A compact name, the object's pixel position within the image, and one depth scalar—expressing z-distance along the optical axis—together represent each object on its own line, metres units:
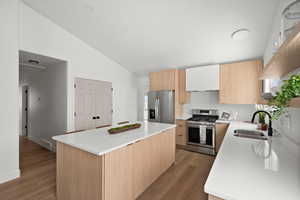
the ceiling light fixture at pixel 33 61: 3.10
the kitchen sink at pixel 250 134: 1.65
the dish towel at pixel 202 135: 3.20
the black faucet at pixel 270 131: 1.66
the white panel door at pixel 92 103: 3.35
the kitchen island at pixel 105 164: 1.25
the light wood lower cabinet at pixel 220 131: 2.98
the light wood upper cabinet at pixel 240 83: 2.84
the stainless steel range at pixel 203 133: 3.11
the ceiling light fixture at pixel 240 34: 2.22
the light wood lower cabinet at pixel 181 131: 3.53
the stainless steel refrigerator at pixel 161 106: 3.71
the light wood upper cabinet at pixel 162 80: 3.81
